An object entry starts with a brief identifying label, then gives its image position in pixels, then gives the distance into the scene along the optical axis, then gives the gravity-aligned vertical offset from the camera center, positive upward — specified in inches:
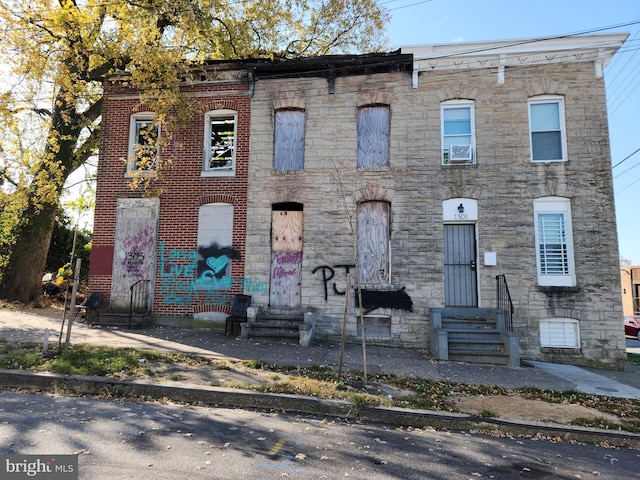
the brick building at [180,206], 451.8 +93.1
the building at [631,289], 1353.3 +15.3
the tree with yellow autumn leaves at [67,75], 451.2 +244.6
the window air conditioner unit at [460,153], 425.1 +145.7
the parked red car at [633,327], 866.9 -72.5
